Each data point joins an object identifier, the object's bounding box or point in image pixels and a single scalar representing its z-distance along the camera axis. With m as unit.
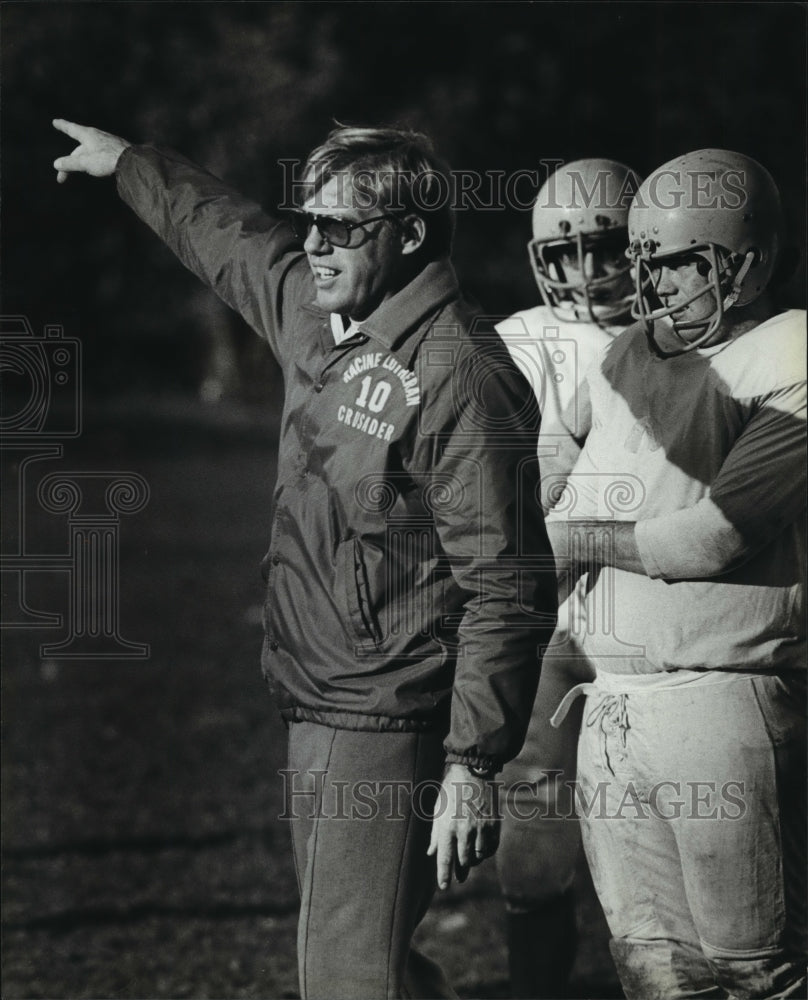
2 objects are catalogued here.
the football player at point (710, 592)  6.86
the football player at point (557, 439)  7.72
